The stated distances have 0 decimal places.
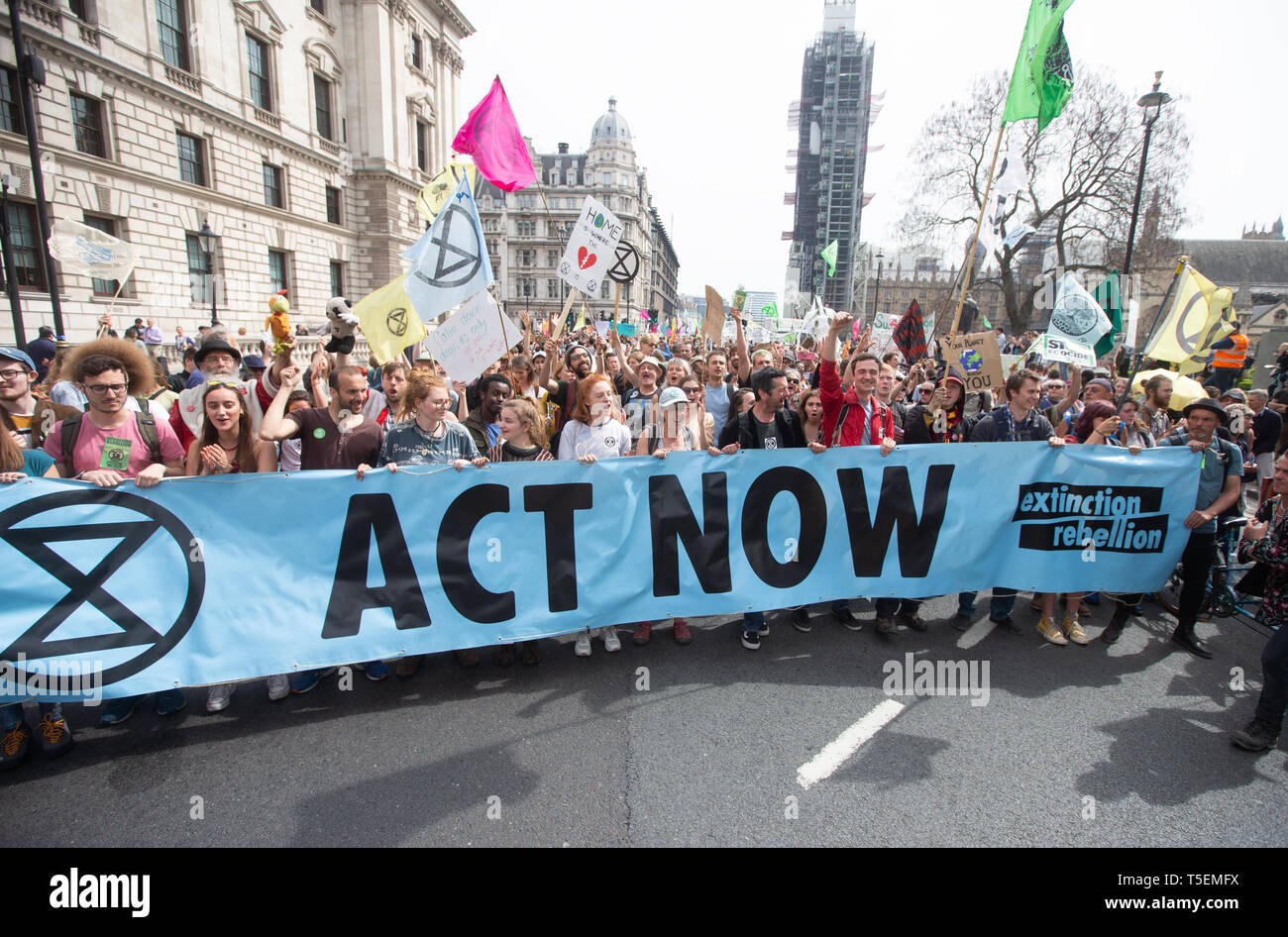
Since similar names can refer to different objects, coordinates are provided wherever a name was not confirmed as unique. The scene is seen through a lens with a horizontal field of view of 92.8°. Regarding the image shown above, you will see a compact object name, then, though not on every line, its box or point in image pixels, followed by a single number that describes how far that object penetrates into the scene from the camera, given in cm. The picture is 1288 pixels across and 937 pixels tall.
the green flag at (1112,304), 834
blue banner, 323
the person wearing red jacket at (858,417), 446
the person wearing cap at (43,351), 924
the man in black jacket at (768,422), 468
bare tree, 2933
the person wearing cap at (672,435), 454
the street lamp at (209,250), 2236
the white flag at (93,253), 952
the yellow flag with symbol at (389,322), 532
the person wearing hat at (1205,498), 446
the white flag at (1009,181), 768
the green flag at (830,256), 1491
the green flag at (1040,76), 552
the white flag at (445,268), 493
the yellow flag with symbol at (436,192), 1121
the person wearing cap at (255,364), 733
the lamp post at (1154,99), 1337
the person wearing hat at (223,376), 419
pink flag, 652
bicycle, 508
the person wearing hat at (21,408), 383
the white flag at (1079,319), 779
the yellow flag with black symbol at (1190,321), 696
